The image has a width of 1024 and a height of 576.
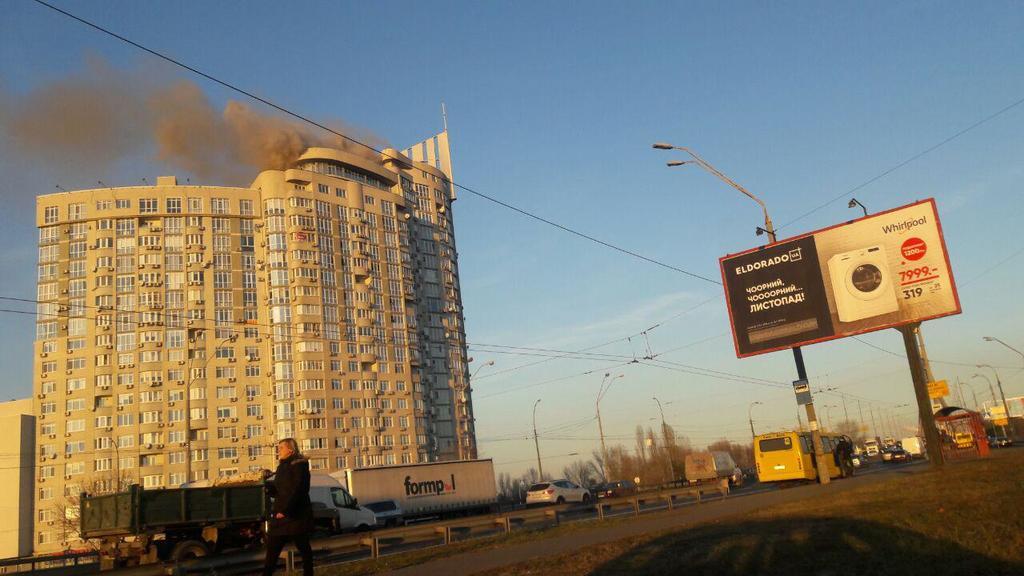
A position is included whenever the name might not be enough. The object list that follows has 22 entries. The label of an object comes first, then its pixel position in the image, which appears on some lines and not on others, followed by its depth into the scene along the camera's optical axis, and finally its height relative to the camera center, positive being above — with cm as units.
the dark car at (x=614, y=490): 5744 -310
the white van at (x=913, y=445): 7802 -315
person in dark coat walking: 966 -23
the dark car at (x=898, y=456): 6331 -328
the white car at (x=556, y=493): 4991 -236
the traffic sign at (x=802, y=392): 3131 +135
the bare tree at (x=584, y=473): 15988 -414
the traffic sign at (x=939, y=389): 4652 +131
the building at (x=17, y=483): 9312 +441
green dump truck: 2288 -58
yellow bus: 3797 -136
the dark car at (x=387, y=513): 4206 -193
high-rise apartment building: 9625 +2042
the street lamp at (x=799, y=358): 3155 +289
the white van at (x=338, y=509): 3088 -108
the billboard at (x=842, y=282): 3120 +573
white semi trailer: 4681 -92
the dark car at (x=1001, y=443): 6969 -362
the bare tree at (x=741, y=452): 15525 -369
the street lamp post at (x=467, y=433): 12362 +520
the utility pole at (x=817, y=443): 3148 -72
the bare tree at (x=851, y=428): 17598 -165
